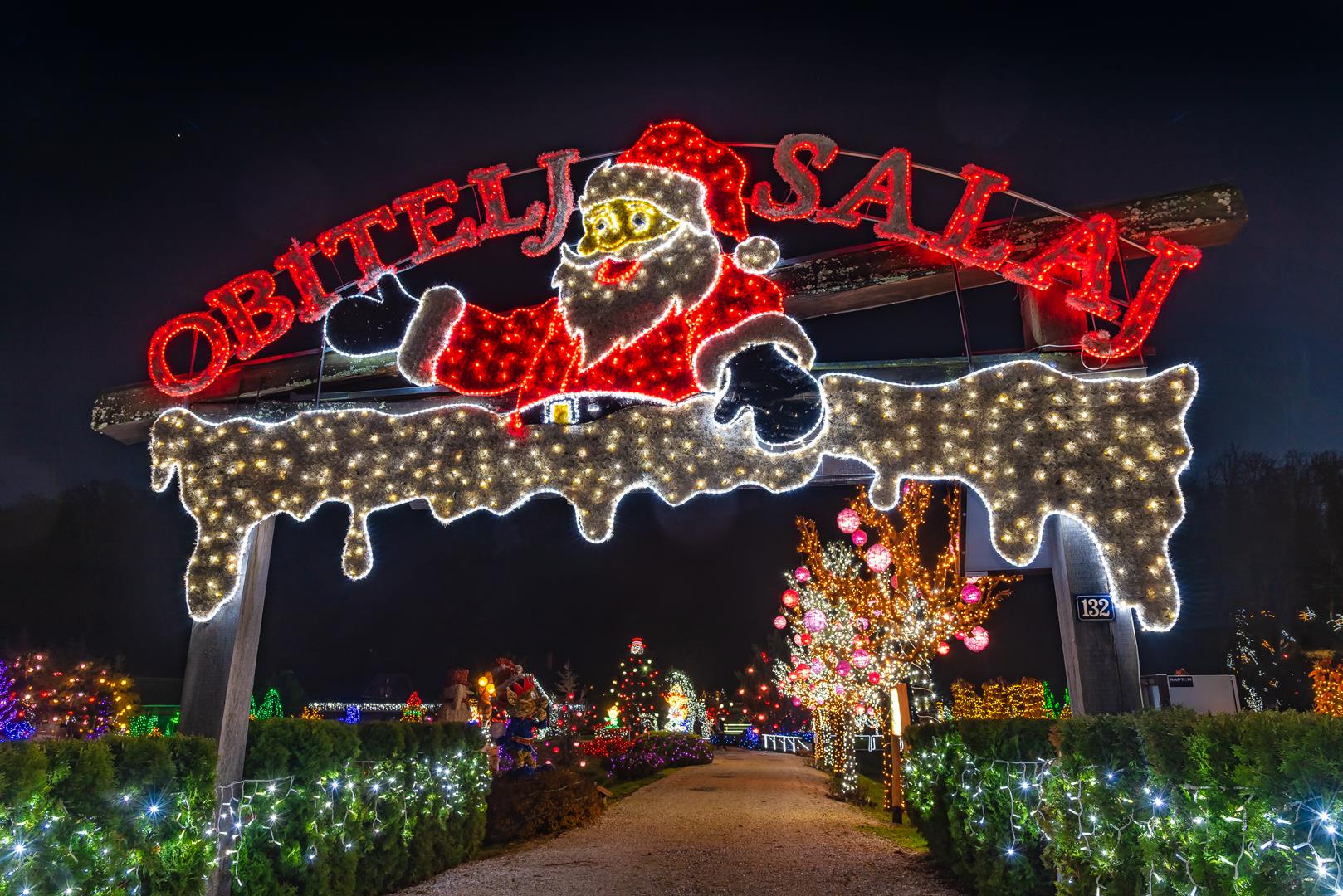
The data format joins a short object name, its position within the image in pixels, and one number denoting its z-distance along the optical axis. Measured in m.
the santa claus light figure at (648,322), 5.95
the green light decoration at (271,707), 27.45
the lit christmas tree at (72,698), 18.45
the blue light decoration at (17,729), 17.53
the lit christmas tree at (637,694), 31.99
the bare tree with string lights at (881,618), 14.40
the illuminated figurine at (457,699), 12.92
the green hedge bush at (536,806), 10.10
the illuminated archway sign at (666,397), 5.68
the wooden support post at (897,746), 11.91
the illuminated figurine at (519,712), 12.03
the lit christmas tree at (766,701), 46.75
